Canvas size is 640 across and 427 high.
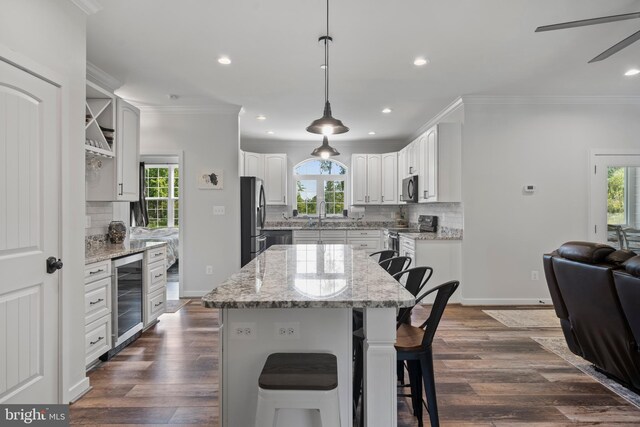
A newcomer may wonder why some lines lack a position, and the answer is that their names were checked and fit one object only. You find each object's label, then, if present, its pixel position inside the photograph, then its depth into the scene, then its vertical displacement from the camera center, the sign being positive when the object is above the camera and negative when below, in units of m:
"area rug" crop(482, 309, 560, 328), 3.69 -1.21
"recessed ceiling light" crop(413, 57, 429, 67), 3.28 +1.44
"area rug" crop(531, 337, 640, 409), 2.29 -1.22
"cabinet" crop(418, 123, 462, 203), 4.54 +0.64
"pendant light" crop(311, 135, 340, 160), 3.51 +0.62
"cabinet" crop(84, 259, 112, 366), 2.58 -0.76
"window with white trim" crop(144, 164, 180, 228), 7.55 +0.39
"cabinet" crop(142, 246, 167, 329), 3.48 -0.78
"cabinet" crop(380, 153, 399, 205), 6.66 +0.64
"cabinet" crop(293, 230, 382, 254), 6.39 -0.48
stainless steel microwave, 5.42 +0.35
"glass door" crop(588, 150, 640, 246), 4.36 +0.32
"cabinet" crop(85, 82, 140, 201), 3.13 +0.62
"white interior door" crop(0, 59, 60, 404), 1.78 -0.12
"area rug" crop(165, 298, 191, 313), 4.28 -1.20
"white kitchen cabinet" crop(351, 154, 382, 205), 6.75 +0.65
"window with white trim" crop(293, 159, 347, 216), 7.21 +0.53
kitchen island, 1.43 -0.53
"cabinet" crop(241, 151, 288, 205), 6.73 +0.71
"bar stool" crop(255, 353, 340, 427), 1.21 -0.65
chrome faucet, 7.09 +0.07
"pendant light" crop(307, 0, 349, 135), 2.59 +0.65
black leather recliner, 1.98 -0.58
